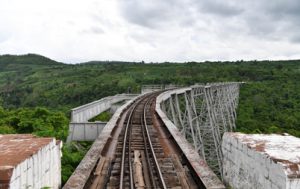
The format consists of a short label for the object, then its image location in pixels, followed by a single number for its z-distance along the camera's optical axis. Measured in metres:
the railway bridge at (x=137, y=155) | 6.77
